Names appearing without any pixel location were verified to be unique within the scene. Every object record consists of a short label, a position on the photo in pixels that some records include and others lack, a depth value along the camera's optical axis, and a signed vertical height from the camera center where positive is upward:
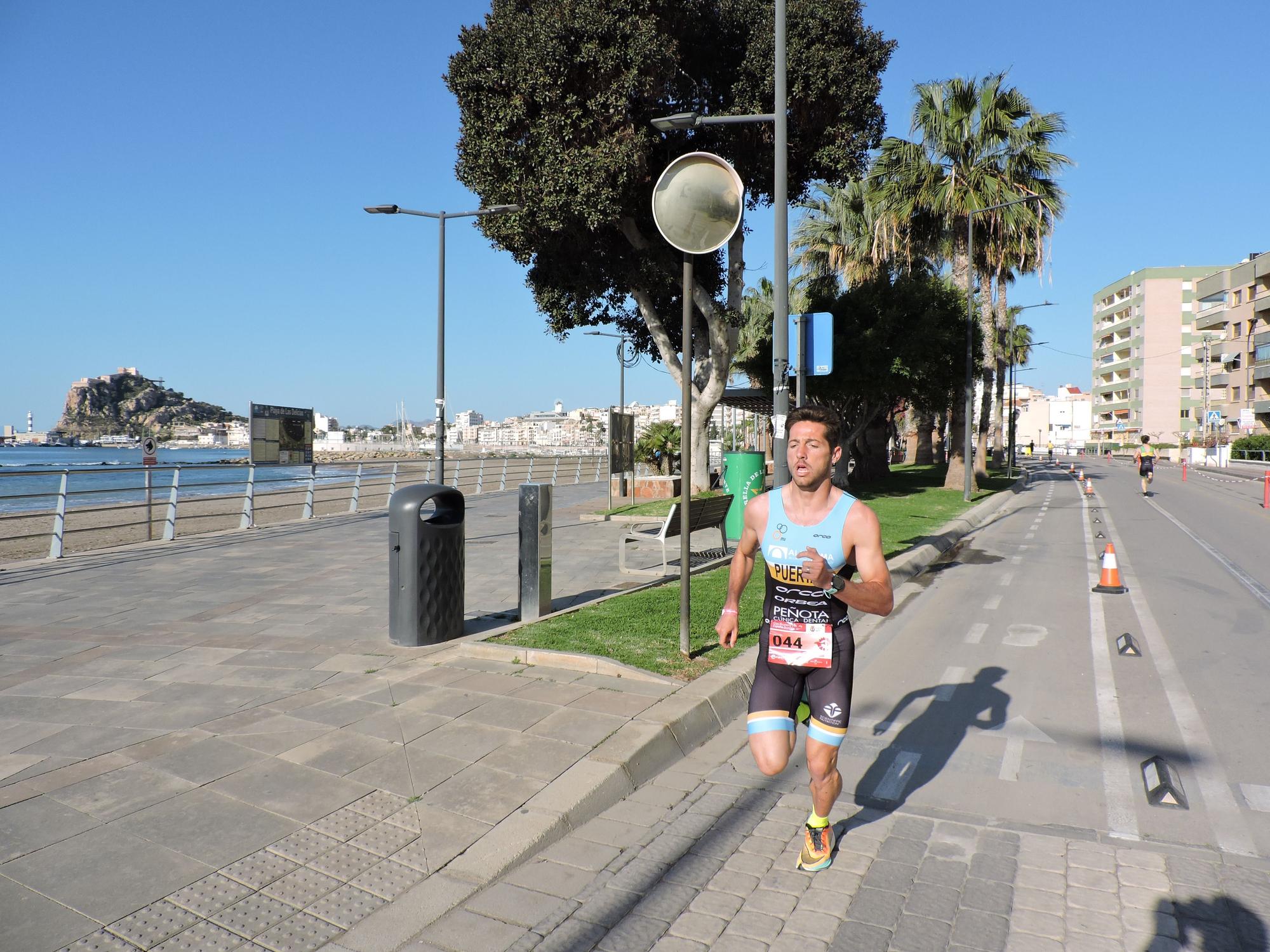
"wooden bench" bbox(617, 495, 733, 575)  9.55 -0.86
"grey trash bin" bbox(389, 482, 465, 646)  6.42 -0.93
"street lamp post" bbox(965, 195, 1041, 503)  23.48 +2.84
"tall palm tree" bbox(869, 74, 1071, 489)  25.75 +8.86
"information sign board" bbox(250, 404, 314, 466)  20.67 +0.18
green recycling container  11.73 -0.46
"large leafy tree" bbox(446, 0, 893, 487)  16.44 +6.82
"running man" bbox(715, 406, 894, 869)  3.20 -0.63
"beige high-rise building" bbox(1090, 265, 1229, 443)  91.50 +11.00
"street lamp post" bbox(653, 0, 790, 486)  8.53 +2.07
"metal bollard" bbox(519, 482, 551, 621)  7.22 -0.92
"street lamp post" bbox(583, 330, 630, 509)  26.90 +2.88
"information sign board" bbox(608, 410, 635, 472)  18.16 +0.08
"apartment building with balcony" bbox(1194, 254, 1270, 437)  66.69 +9.88
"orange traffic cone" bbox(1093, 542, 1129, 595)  9.68 -1.46
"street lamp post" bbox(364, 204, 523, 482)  16.91 +3.01
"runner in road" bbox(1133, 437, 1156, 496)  27.36 -0.31
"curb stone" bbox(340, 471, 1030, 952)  2.96 -1.59
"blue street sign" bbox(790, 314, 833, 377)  9.30 +1.16
